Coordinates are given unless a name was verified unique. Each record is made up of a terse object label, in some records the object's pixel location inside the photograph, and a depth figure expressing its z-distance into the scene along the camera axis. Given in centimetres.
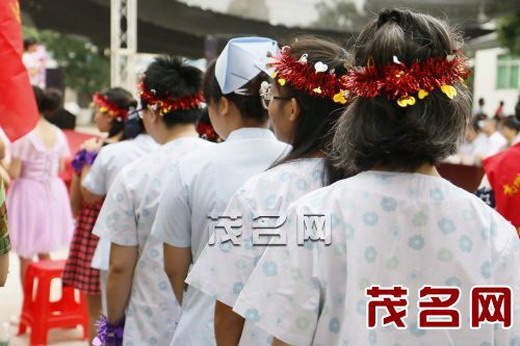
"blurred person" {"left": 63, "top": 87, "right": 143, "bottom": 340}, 356
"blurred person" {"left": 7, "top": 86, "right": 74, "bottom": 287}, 457
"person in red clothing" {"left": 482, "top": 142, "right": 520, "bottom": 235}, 288
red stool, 407
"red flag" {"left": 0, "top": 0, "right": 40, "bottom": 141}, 229
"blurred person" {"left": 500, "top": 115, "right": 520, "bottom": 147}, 808
